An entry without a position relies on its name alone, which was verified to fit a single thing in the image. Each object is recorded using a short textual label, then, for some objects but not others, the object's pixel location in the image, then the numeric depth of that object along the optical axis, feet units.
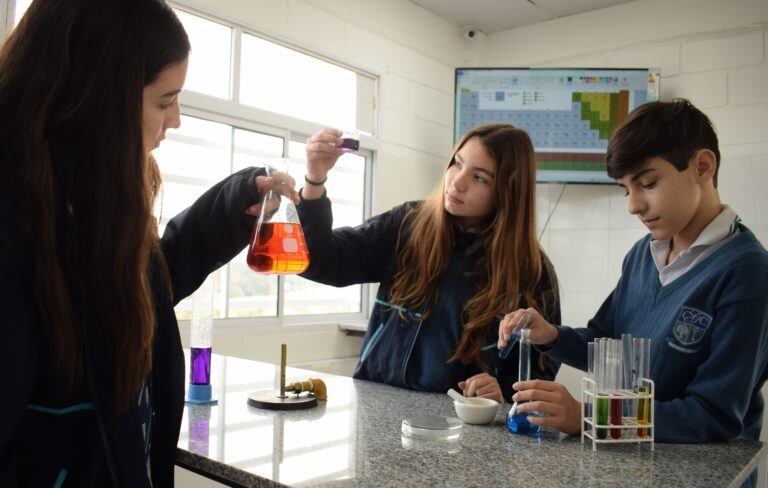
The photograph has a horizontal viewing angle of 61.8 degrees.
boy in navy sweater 3.36
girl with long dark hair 2.27
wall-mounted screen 11.14
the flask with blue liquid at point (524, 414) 3.59
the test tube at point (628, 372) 3.36
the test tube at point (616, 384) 3.32
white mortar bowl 3.77
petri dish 3.40
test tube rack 3.28
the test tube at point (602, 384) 3.30
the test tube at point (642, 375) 3.32
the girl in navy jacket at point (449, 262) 4.84
